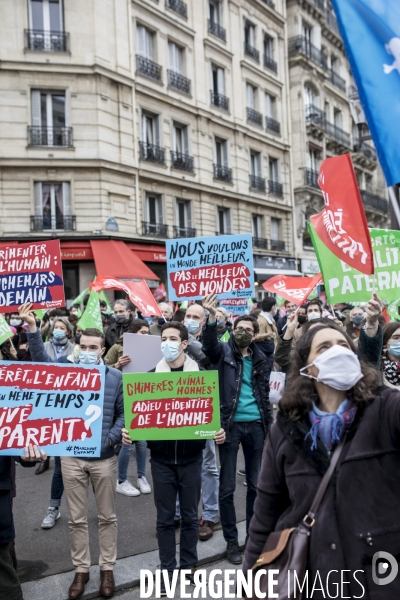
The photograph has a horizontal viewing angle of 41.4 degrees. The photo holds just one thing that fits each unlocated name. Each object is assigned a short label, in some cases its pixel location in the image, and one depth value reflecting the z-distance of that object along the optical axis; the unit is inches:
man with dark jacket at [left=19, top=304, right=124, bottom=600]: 150.2
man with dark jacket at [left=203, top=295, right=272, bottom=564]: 169.8
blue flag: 91.0
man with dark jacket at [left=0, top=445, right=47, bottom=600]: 120.6
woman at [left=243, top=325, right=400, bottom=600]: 75.3
